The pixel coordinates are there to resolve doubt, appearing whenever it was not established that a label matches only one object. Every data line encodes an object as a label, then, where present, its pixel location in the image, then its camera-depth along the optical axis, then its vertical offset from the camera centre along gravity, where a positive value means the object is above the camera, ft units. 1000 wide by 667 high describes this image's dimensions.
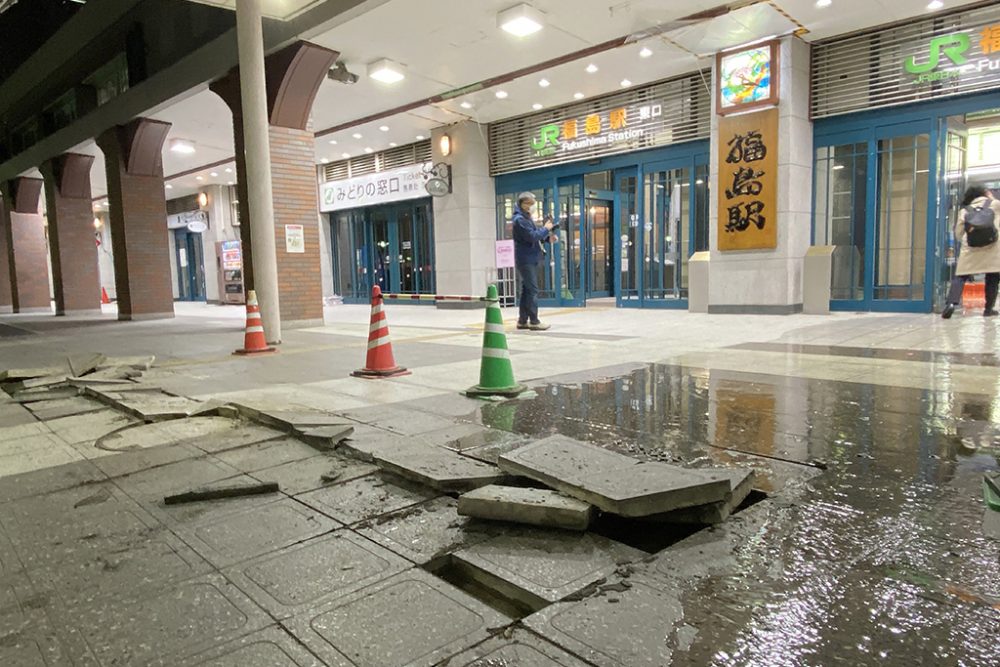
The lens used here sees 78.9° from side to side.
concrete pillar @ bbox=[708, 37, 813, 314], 31.94 +2.58
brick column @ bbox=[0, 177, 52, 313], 64.69 +5.16
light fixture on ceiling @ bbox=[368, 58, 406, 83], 35.04 +12.46
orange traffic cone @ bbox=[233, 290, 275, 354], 24.73 -1.98
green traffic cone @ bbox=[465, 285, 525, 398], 14.55 -2.09
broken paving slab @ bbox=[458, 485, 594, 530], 6.95 -2.68
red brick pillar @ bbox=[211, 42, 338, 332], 32.53 +6.50
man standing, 29.30 +1.20
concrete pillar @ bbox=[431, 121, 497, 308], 48.83 +5.19
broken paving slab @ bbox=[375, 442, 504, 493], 8.46 -2.76
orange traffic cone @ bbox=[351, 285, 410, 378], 18.03 -2.00
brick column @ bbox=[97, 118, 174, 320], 46.09 +5.63
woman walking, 27.53 +0.98
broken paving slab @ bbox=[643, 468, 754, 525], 7.07 -2.81
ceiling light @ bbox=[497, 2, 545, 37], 27.89 +12.11
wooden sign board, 32.55 +4.96
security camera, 35.19 +12.22
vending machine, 72.59 +1.96
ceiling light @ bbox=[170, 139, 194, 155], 53.67 +12.87
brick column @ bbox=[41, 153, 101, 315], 55.31 +5.31
